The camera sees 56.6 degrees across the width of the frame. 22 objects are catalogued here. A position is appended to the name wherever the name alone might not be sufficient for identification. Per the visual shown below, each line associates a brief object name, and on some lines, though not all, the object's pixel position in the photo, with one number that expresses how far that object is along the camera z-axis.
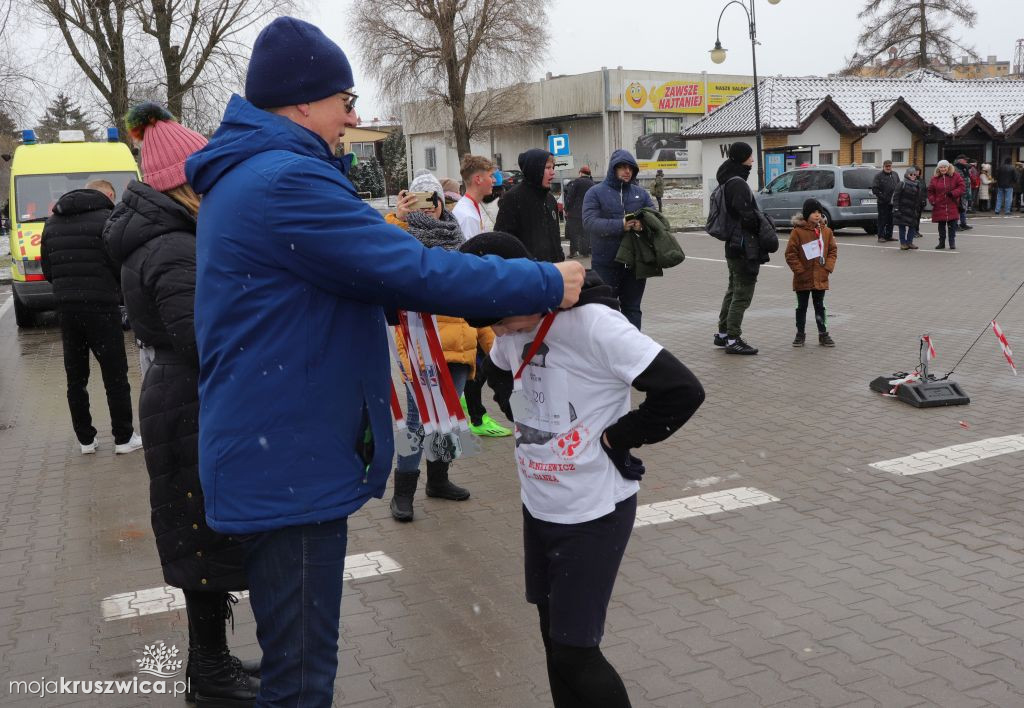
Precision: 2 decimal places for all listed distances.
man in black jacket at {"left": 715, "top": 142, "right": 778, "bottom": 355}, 9.16
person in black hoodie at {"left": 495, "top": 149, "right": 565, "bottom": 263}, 7.47
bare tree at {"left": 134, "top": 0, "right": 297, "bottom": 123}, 24.62
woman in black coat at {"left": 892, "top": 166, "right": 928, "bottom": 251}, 19.47
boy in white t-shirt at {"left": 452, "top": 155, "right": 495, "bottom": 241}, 6.95
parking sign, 23.23
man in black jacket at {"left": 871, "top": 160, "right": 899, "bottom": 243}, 21.36
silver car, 23.19
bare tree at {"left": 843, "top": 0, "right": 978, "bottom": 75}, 48.56
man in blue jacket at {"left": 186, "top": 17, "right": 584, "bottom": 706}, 2.02
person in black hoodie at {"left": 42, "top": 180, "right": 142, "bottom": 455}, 6.71
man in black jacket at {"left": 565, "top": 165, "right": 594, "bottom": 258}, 18.94
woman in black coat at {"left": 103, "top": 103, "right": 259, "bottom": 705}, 3.05
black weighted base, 7.39
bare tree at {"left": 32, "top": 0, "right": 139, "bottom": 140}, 24.00
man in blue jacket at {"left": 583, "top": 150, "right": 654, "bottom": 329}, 8.62
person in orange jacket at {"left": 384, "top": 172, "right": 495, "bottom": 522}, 5.33
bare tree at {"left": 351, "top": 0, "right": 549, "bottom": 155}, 36.75
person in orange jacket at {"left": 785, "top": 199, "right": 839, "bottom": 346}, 9.38
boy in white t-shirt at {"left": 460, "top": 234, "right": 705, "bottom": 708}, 2.49
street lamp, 27.98
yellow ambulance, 13.86
